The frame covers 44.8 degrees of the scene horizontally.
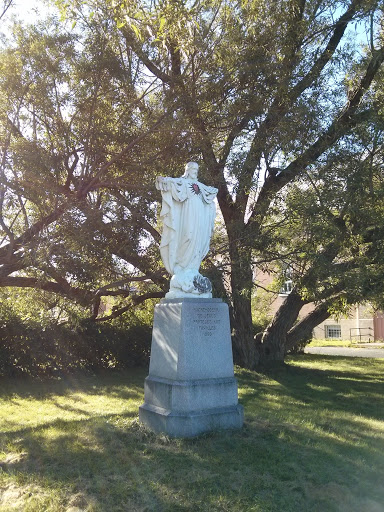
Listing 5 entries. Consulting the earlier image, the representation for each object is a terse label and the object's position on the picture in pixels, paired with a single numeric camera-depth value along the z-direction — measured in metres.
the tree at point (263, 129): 8.95
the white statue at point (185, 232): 6.26
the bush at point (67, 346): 11.81
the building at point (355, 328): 31.09
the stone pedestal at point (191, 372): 5.63
